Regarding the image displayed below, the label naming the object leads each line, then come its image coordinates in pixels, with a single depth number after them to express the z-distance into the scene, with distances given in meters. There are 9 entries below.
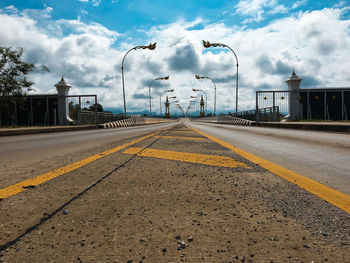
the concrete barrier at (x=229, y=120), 23.87
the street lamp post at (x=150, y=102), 43.56
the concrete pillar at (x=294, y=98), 28.52
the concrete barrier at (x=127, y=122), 21.23
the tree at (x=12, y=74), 27.30
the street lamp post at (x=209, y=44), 26.53
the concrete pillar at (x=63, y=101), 31.41
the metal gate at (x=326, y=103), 33.03
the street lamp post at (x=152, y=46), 25.70
